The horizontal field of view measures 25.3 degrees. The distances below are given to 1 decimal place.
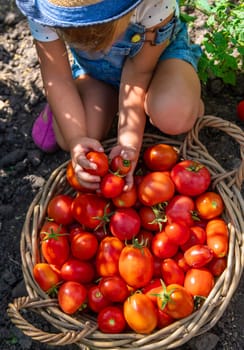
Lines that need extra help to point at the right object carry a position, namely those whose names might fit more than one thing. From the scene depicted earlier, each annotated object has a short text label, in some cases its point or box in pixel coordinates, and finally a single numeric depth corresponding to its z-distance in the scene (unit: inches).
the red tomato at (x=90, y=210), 77.0
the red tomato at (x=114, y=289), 72.4
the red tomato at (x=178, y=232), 74.3
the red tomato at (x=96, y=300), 72.9
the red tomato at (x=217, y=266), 74.1
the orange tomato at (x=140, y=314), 68.7
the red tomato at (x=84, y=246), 76.3
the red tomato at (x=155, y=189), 76.7
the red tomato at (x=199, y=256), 72.8
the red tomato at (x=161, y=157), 80.7
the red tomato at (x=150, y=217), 78.2
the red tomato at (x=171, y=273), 74.5
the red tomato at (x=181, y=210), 76.2
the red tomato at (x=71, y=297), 71.6
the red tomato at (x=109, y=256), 75.2
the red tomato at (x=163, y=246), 75.5
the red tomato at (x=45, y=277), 74.2
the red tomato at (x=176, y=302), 68.3
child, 80.4
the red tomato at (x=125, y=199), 77.8
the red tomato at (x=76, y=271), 75.3
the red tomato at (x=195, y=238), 76.7
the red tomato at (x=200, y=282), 71.5
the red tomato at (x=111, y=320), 70.4
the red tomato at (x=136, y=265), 72.0
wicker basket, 68.3
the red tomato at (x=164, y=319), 70.8
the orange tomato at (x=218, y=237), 73.7
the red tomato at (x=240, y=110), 96.5
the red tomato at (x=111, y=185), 75.1
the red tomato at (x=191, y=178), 77.3
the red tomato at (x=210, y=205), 76.7
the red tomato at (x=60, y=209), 79.2
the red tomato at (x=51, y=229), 77.2
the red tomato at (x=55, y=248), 76.0
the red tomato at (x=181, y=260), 75.8
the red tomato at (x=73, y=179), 79.6
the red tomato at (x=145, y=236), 78.6
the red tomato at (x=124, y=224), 75.9
